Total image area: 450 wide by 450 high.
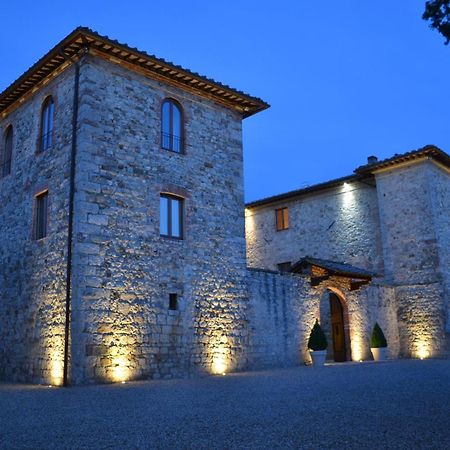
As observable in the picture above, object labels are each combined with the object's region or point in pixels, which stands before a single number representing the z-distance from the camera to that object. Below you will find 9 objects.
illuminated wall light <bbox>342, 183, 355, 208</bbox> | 20.75
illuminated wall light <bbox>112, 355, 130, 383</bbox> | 10.92
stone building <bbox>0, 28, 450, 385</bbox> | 11.20
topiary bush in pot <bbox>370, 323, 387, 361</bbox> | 16.98
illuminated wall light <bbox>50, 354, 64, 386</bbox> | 10.85
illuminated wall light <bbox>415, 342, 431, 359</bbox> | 18.09
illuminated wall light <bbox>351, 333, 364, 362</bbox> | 17.05
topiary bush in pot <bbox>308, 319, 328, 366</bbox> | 14.82
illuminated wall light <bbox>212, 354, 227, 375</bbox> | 12.93
